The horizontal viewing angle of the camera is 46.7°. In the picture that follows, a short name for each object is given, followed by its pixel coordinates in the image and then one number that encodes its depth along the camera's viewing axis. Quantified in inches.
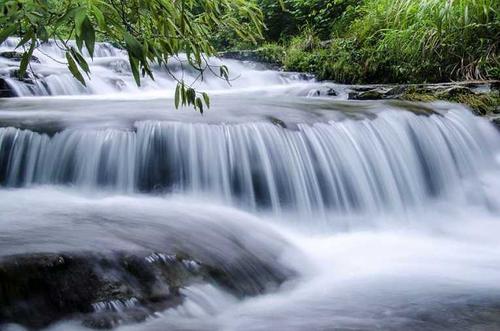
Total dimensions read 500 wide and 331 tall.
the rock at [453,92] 272.8
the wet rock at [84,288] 86.3
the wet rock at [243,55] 468.1
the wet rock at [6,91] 301.0
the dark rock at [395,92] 286.1
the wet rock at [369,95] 289.9
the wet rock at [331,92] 309.3
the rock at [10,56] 368.2
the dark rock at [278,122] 202.4
